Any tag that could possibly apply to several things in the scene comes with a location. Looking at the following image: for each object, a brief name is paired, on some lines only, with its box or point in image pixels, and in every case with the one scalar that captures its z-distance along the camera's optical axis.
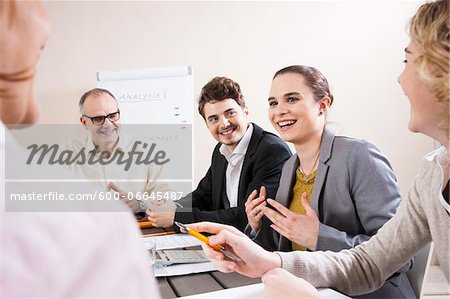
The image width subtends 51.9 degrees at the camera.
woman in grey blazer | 0.95
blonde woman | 0.61
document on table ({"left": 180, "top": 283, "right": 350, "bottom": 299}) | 0.62
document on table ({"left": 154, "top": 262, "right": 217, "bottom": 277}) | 0.77
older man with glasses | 1.77
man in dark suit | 1.41
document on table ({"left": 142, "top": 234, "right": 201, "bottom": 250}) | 1.00
